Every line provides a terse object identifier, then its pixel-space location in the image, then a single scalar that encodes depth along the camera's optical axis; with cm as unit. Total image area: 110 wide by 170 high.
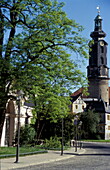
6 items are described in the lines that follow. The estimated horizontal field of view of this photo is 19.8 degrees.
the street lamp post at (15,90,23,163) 1684
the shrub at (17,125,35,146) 3234
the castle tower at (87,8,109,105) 9057
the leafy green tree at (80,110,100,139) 7075
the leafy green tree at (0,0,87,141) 2030
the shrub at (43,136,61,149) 3110
